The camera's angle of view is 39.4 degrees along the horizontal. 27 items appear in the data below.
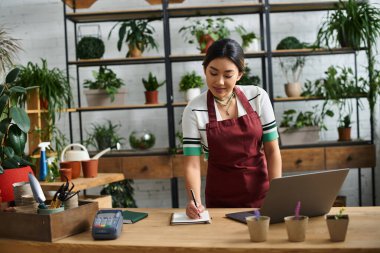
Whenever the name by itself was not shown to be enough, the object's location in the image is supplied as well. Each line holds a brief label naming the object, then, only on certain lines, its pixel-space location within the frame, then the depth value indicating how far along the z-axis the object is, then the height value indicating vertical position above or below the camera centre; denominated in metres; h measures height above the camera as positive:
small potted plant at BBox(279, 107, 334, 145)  4.82 -0.24
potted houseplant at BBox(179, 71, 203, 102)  4.96 +0.23
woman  2.40 -0.14
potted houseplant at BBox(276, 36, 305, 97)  4.95 +0.39
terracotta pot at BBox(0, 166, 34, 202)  2.72 -0.33
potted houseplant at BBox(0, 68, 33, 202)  2.75 -0.15
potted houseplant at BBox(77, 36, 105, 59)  5.05 +0.62
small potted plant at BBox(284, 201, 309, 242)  1.74 -0.41
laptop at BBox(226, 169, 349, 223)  1.91 -0.33
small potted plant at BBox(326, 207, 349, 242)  1.72 -0.41
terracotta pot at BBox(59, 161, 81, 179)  3.76 -0.37
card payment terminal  1.87 -0.40
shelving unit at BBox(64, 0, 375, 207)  4.82 +0.48
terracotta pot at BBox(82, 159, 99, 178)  3.85 -0.40
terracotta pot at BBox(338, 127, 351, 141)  4.93 -0.29
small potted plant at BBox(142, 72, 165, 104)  5.07 +0.21
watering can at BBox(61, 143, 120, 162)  3.84 -0.31
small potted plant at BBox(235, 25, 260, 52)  4.93 +0.60
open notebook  2.07 -0.44
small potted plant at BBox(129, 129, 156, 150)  5.09 -0.28
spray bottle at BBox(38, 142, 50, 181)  3.76 -0.35
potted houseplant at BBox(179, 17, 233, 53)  4.91 +0.70
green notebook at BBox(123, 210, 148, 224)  2.13 -0.43
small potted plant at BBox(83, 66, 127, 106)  5.04 +0.23
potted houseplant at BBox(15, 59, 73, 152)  4.52 +0.18
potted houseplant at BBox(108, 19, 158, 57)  5.03 +0.70
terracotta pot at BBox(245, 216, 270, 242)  1.76 -0.41
